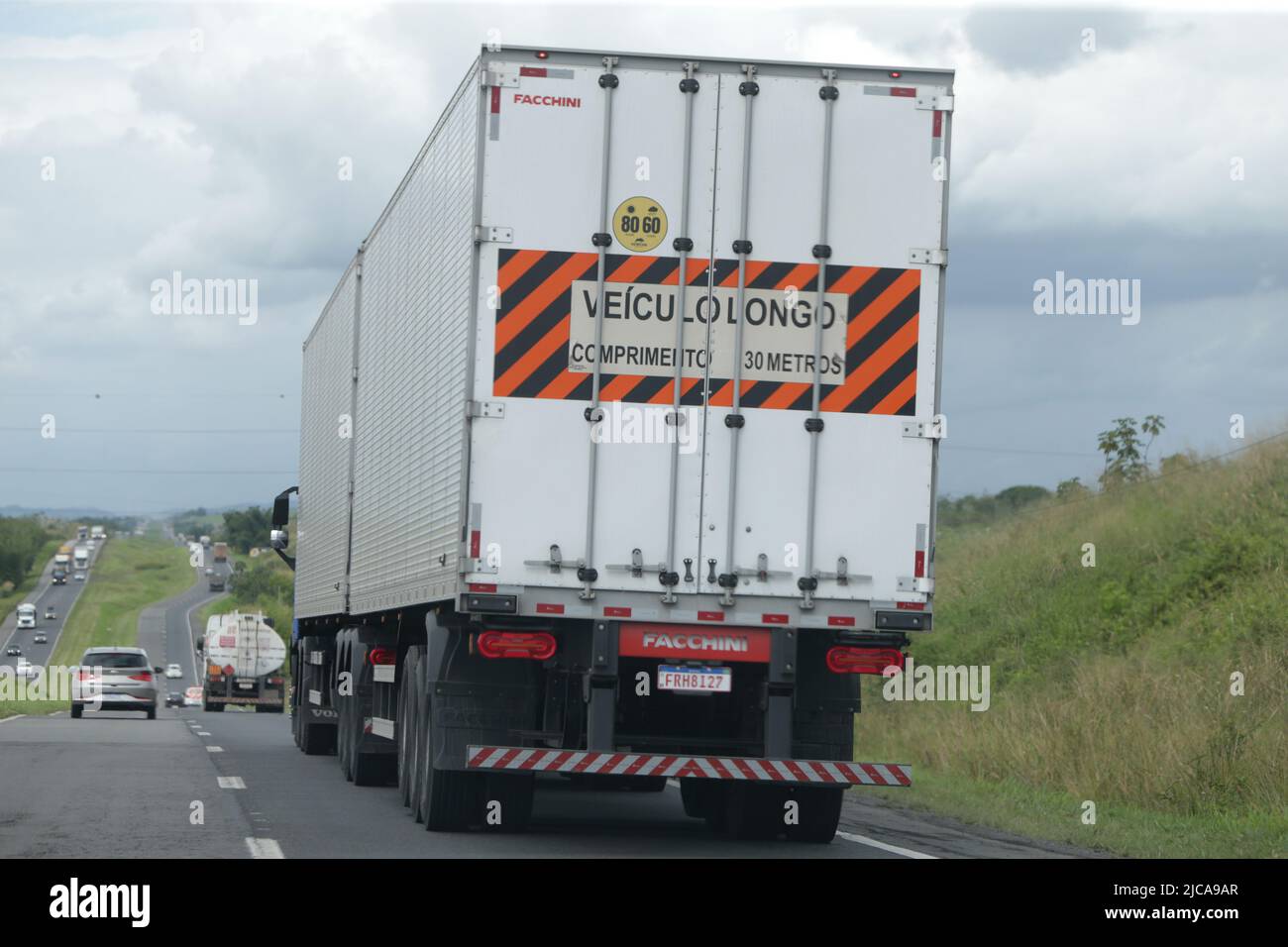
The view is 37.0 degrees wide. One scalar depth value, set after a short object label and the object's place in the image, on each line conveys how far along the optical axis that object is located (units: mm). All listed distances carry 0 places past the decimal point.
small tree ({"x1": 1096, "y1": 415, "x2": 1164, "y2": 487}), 34531
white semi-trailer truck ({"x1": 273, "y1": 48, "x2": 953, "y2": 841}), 12070
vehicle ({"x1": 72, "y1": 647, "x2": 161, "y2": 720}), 41094
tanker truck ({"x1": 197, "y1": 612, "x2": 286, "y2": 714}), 58969
